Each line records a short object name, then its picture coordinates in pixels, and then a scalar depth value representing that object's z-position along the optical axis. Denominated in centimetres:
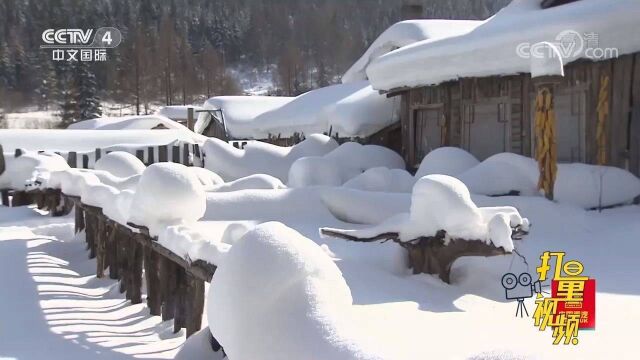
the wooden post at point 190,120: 2709
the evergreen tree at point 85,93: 4369
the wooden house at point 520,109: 956
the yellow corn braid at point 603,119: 951
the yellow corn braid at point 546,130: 812
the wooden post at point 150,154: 1484
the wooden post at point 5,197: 1449
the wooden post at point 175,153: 1502
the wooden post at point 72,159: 1489
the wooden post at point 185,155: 1498
